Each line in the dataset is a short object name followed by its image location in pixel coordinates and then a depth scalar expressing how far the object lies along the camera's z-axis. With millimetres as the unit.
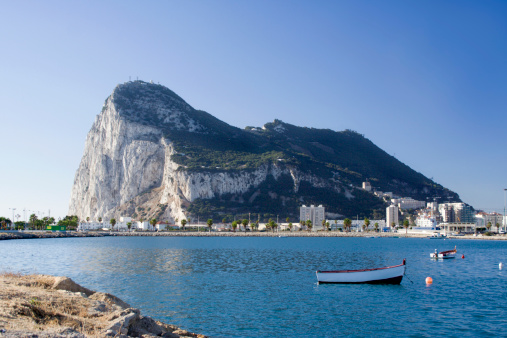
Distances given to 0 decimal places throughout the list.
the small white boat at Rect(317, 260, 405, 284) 33500
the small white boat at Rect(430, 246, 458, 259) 57094
